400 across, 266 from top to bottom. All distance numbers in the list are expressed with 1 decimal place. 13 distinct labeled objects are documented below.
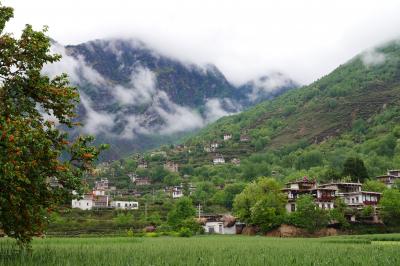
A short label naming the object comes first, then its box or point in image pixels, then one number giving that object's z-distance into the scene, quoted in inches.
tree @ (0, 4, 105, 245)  711.7
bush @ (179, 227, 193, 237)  2942.9
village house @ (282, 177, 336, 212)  3655.5
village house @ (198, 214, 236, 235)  3993.6
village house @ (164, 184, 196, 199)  7080.2
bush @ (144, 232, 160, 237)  2928.2
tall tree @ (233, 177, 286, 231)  3238.2
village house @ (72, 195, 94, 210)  5821.9
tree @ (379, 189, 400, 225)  3137.3
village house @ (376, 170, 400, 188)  4960.6
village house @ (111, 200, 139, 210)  6098.4
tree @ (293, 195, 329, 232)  3036.4
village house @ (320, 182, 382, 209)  3841.0
